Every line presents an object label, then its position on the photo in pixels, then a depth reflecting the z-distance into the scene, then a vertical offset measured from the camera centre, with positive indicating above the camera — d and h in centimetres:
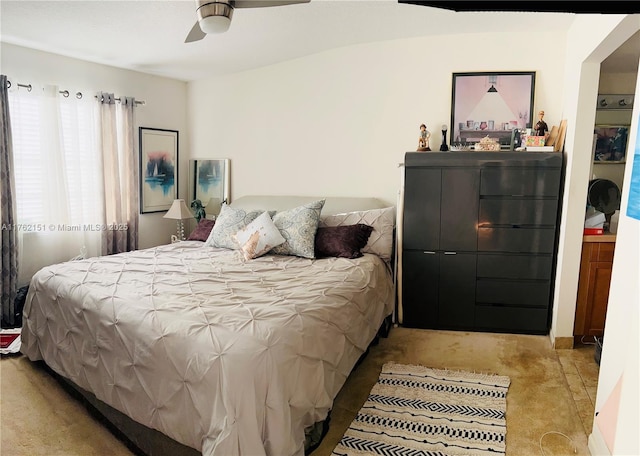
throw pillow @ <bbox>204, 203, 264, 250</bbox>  371 -43
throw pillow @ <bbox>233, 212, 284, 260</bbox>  336 -48
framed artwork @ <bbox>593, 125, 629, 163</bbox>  362 +38
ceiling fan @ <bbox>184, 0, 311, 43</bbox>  211 +81
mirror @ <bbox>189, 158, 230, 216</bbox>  495 -6
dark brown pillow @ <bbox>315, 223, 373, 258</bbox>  341 -48
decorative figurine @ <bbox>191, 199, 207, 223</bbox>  489 -37
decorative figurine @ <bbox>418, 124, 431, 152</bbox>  372 +38
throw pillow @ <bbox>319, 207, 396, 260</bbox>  357 -36
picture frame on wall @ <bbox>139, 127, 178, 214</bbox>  474 +7
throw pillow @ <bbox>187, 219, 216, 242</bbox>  417 -53
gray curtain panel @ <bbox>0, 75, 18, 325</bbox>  353 -39
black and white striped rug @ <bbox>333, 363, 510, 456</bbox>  212 -127
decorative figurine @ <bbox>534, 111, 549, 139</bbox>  348 +47
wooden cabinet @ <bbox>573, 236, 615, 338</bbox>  316 -73
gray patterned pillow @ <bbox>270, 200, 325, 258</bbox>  341 -41
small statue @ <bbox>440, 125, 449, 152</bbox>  373 +36
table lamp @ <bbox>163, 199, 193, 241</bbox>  461 -38
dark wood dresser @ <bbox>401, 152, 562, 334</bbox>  337 -43
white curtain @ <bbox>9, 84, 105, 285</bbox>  376 -5
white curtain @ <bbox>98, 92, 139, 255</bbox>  428 +0
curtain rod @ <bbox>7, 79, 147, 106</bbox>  367 +72
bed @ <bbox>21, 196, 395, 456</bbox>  171 -77
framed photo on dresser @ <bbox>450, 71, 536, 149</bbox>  366 +68
